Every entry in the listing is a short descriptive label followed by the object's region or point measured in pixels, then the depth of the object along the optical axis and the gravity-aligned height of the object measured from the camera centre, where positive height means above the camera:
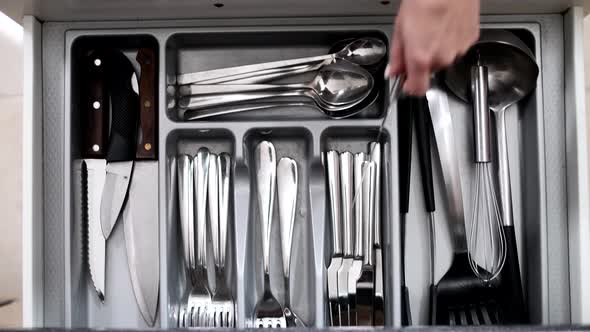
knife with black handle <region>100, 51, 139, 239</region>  0.92 +0.06
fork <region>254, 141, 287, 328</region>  0.93 -0.02
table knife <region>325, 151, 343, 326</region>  0.91 -0.05
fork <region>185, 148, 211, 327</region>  0.92 -0.08
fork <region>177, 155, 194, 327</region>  0.92 -0.03
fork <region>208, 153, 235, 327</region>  0.93 -0.05
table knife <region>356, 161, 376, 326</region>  0.89 -0.11
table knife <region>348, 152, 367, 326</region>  0.90 -0.07
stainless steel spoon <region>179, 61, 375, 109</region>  0.93 +0.13
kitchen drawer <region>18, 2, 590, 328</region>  0.86 +0.01
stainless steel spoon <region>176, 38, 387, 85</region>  0.93 +0.16
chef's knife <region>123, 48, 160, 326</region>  0.92 -0.04
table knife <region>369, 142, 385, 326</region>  0.90 -0.06
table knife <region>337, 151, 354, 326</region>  0.90 -0.07
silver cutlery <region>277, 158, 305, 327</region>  0.94 -0.03
